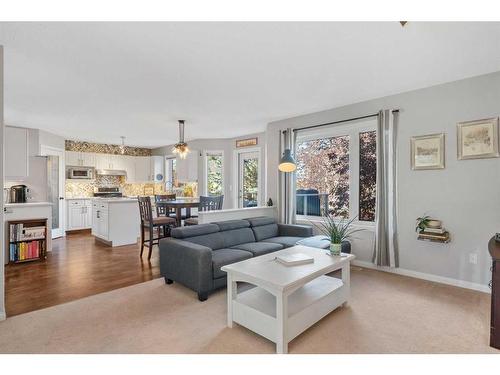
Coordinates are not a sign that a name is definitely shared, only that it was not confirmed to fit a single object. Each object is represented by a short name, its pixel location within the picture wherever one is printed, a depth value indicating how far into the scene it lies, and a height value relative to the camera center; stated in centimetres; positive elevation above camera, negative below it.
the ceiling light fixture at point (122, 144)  690 +121
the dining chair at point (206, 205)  498 -35
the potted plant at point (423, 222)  337 -47
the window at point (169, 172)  857 +48
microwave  709 +38
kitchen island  531 -71
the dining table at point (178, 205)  495 -34
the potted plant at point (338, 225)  416 -64
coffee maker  522 -14
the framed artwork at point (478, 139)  297 +55
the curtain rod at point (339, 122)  389 +105
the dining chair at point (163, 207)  537 -42
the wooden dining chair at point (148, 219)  441 -58
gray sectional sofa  287 -81
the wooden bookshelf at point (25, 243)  423 -91
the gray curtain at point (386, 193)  368 -10
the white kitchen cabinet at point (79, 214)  682 -71
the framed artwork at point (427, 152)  335 +45
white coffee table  193 -98
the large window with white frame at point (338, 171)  413 +26
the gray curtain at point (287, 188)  487 -3
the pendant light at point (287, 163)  383 +34
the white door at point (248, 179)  660 +19
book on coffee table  240 -68
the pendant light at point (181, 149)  491 +70
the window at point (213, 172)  731 +41
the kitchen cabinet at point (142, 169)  853 +58
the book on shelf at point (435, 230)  323 -55
